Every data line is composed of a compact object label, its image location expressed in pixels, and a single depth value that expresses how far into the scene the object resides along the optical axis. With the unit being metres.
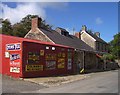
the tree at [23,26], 24.46
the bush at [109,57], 21.11
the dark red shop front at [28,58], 9.63
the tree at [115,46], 31.23
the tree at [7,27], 23.79
